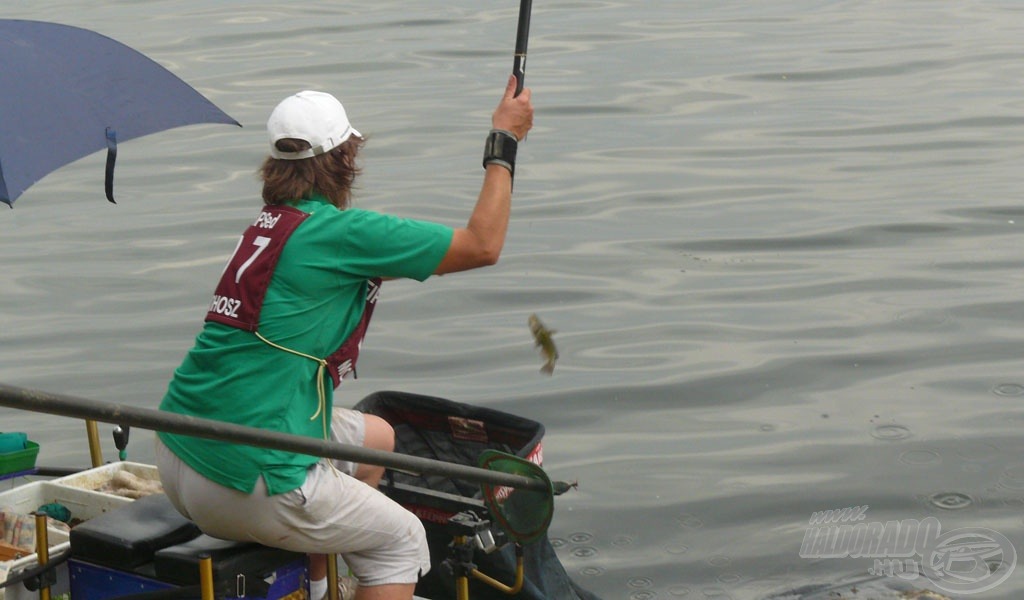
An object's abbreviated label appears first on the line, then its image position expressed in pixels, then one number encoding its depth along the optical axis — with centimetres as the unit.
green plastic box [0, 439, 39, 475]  994
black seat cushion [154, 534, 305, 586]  732
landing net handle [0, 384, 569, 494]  452
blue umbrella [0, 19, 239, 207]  910
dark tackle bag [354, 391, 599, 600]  870
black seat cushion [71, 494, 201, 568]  764
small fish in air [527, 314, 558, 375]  904
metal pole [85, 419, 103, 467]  1025
